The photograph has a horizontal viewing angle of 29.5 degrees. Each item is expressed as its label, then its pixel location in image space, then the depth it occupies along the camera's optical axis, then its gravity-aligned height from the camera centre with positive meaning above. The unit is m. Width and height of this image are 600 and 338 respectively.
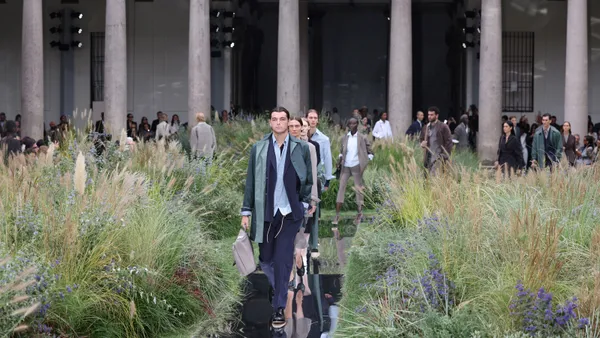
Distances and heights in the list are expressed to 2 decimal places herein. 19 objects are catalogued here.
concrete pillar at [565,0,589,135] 26.48 +0.80
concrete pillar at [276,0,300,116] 27.91 +1.17
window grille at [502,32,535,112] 36.38 +1.14
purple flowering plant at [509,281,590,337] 6.94 -1.29
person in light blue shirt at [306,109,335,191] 14.05 -0.59
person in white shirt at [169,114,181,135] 31.94 -0.61
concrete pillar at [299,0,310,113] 38.84 +1.94
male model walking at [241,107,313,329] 9.54 -0.76
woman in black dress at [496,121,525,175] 18.69 -0.76
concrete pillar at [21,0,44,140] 26.84 +0.72
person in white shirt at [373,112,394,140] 28.77 -0.61
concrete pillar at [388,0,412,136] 27.91 +0.94
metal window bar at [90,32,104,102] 37.16 +1.21
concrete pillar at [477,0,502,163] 27.19 +0.61
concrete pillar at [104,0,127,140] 27.66 +0.95
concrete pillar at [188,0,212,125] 28.48 +1.16
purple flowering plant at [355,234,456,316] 7.86 -1.30
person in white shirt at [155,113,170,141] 29.18 -0.60
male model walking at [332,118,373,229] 17.39 -0.84
